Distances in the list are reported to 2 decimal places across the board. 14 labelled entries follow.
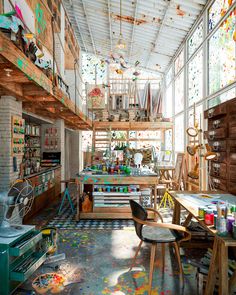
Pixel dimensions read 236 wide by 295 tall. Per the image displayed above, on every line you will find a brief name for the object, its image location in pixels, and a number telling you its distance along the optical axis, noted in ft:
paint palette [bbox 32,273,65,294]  7.32
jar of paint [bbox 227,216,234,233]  5.46
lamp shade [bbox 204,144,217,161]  9.60
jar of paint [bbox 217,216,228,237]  5.49
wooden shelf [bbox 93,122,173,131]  28.16
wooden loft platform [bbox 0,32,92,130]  7.19
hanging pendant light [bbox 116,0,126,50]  17.06
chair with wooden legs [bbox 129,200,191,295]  7.17
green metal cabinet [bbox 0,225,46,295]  6.67
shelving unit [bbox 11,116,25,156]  12.49
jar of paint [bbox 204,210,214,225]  6.12
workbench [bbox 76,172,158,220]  13.89
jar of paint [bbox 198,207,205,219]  6.53
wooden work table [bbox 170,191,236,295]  5.42
